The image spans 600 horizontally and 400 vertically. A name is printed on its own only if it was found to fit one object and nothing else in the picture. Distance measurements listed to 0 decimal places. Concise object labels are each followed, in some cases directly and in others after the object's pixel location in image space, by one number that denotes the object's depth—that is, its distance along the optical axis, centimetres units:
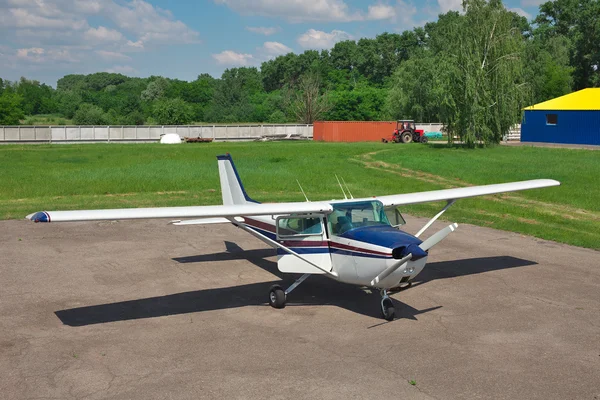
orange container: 7338
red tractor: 6662
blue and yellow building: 5766
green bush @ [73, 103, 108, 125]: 9506
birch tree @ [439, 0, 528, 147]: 4753
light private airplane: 1103
